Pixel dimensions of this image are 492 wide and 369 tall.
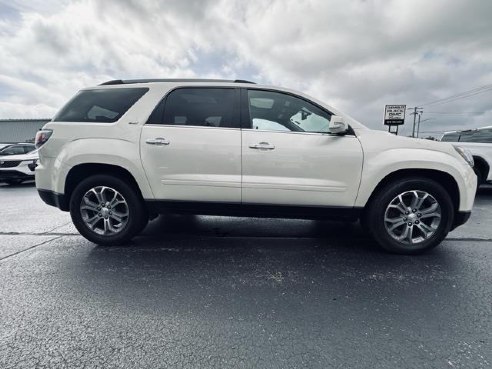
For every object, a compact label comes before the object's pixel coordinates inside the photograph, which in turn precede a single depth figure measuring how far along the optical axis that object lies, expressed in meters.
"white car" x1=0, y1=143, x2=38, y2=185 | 9.02
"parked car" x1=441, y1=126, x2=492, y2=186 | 6.68
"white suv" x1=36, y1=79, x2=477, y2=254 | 2.94
